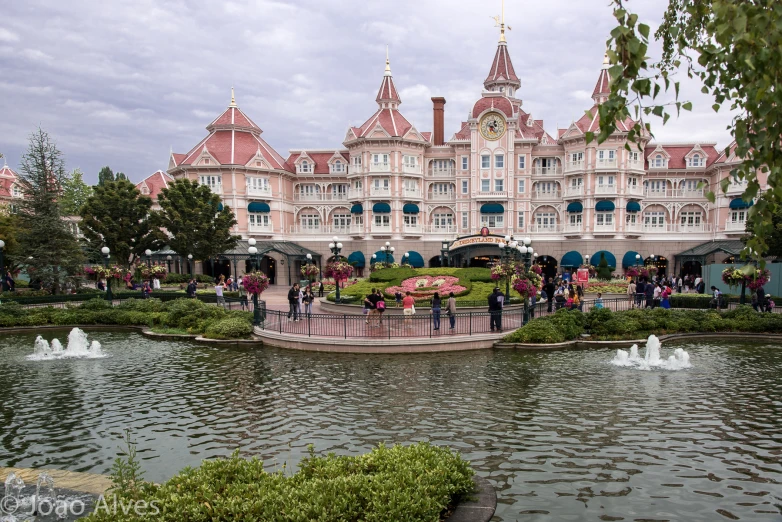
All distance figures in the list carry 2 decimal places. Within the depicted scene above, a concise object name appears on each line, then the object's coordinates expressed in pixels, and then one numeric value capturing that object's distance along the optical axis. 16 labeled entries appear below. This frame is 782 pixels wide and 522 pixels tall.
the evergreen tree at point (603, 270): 41.97
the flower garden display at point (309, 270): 32.21
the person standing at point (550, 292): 25.28
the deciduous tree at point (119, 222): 40.38
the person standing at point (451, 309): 20.26
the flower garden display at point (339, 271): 27.78
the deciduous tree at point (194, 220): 40.12
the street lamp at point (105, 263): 29.38
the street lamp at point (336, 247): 31.19
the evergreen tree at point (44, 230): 33.44
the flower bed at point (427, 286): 28.73
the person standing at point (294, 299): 22.85
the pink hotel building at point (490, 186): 47.88
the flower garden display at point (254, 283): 23.08
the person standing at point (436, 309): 20.25
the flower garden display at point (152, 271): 36.44
